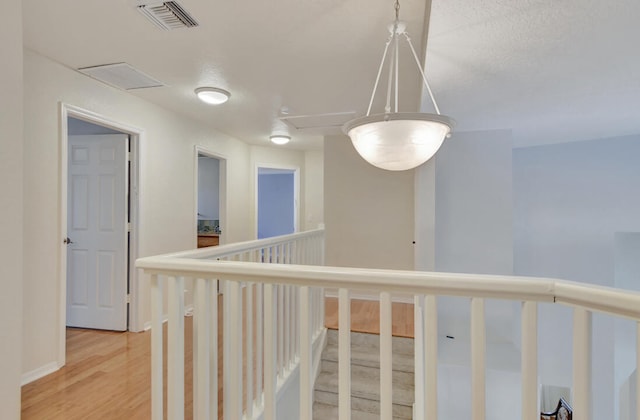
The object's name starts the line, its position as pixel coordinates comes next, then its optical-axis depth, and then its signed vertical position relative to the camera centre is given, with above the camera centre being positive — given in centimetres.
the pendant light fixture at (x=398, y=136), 120 +29
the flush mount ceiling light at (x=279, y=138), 455 +100
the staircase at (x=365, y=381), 265 -150
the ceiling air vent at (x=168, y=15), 171 +107
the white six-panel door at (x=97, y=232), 315 -23
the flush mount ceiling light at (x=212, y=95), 285 +102
